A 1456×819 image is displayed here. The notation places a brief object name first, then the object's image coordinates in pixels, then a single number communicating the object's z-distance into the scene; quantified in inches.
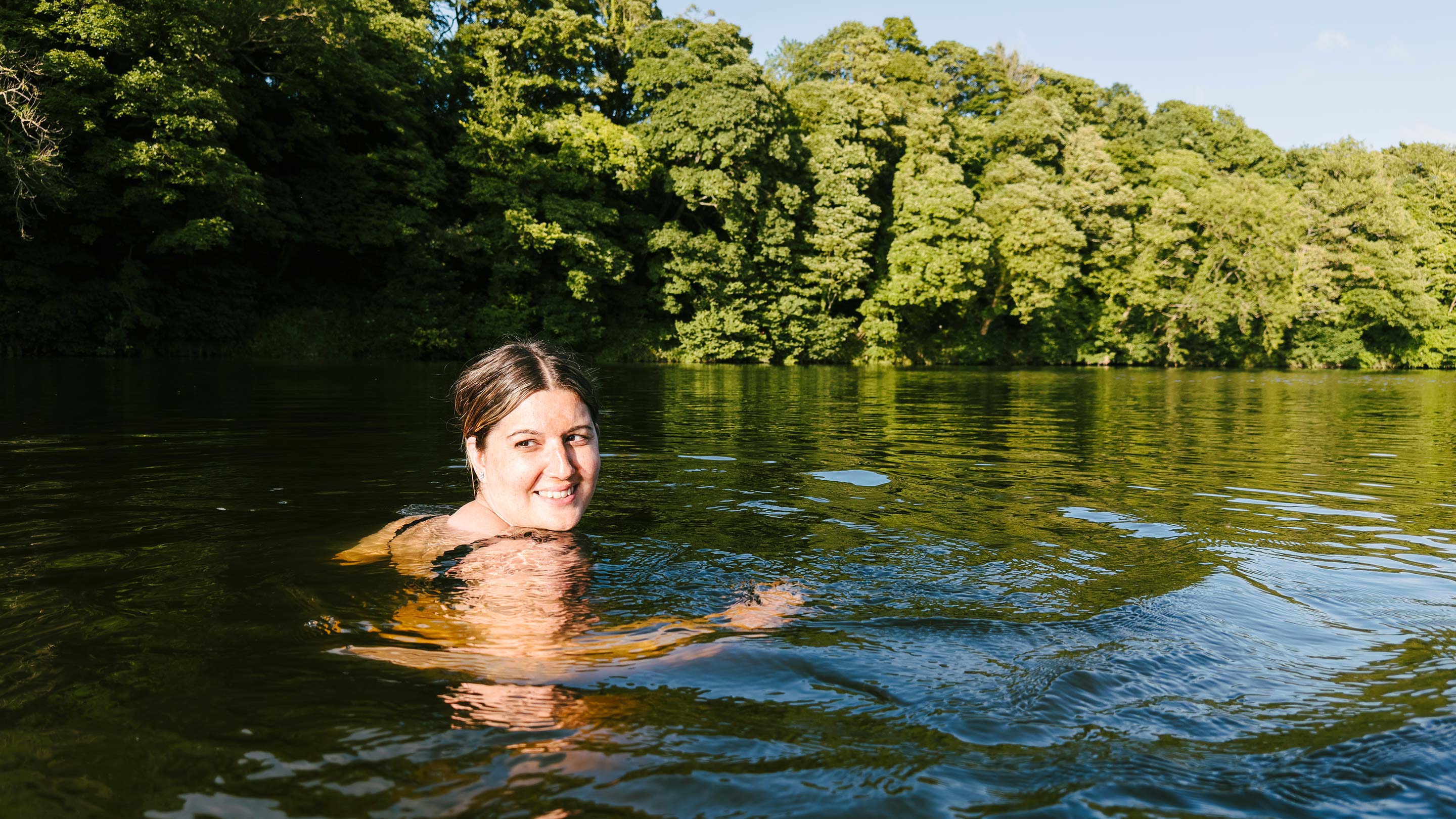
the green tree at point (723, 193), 1405.0
